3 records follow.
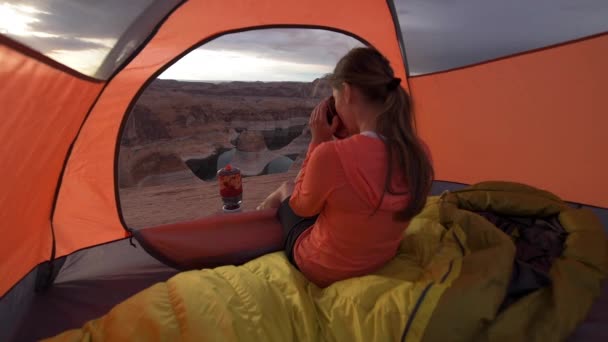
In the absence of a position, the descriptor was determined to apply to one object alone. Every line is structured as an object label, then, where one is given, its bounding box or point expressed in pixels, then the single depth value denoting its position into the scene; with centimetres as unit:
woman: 99
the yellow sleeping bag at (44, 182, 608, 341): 86
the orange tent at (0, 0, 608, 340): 120
